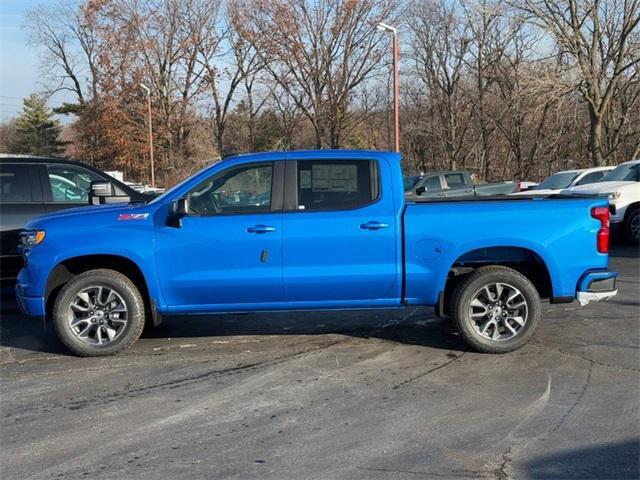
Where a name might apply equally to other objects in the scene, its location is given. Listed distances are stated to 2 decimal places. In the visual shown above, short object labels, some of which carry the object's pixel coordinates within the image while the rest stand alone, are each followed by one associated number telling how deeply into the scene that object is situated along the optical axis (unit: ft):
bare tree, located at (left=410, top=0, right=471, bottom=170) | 132.16
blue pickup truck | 18.85
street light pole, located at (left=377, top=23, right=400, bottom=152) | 77.56
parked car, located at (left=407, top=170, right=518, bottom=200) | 64.54
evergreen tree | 224.53
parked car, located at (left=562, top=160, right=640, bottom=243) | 42.63
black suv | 26.35
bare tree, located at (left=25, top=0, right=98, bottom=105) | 163.02
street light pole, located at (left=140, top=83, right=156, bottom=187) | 137.61
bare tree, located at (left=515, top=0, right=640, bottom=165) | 87.45
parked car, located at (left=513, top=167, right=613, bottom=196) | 57.11
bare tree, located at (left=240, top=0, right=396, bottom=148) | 140.56
